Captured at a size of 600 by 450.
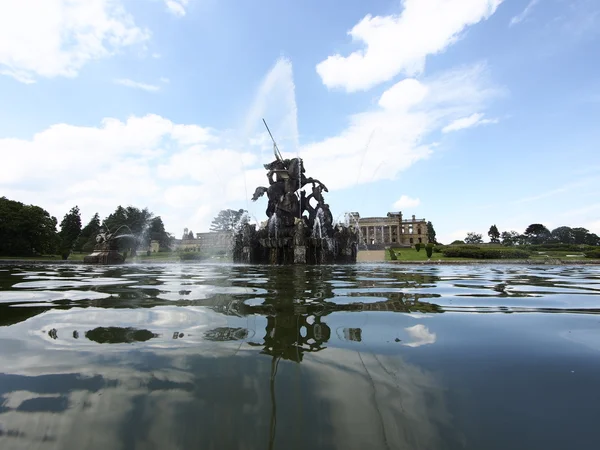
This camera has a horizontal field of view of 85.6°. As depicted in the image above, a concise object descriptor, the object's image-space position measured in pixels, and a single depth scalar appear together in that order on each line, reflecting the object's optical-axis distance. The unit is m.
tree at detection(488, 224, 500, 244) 143.12
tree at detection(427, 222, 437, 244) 150.40
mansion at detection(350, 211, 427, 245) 116.25
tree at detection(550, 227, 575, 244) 128.38
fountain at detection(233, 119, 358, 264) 23.25
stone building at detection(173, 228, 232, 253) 84.38
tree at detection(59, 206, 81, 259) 85.31
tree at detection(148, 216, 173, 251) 92.31
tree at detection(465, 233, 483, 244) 153.75
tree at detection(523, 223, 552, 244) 132.23
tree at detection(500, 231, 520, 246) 120.27
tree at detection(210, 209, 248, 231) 87.25
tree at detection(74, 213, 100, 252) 69.94
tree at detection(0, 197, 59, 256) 50.75
